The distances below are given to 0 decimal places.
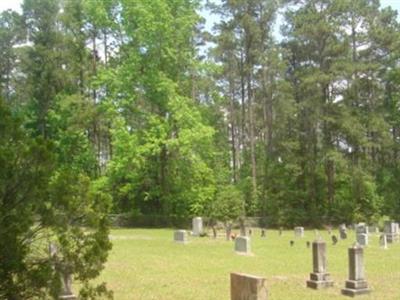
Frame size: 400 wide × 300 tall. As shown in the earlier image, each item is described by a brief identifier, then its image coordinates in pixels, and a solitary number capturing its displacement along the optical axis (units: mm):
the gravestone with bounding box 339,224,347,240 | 26900
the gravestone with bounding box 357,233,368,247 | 22438
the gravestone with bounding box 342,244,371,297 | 12008
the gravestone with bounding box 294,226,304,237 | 28797
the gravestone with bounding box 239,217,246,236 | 27259
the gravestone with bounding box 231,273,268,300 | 5266
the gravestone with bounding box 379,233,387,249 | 22219
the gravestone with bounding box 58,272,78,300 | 9209
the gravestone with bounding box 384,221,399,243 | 25891
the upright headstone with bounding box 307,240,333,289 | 12716
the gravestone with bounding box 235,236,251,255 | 19562
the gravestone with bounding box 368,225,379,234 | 31266
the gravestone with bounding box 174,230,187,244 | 23577
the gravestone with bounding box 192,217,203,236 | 28136
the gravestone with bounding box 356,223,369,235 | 26052
